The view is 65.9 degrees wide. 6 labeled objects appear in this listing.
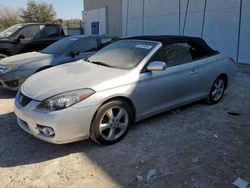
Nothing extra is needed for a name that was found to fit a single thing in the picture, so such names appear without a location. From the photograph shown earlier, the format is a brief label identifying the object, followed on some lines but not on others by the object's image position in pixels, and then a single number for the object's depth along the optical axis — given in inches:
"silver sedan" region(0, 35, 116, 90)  170.3
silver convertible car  94.7
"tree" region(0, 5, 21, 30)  870.8
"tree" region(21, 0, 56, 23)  958.5
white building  294.7
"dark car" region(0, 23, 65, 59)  246.0
